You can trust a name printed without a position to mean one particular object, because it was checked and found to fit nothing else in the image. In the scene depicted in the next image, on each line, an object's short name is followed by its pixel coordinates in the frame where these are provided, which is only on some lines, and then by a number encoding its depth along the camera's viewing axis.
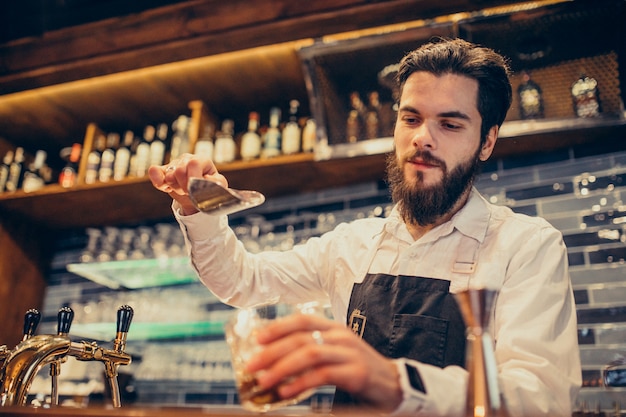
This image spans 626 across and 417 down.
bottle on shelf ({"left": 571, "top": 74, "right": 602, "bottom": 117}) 2.25
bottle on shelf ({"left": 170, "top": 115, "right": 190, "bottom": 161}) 2.96
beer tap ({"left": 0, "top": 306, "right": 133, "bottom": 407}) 1.18
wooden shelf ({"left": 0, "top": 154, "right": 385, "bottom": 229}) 2.56
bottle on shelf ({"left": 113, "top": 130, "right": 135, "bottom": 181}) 3.00
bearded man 0.81
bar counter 0.75
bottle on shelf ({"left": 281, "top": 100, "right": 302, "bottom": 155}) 2.72
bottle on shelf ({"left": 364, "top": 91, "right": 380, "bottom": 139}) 2.62
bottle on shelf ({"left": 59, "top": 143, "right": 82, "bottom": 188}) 3.11
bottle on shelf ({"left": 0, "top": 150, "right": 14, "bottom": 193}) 3.28
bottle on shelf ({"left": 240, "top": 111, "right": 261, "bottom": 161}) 2.78
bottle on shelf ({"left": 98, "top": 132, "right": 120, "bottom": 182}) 2.98
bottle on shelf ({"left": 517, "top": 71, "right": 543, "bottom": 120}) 2.33
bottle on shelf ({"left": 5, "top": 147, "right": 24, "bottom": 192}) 3.26
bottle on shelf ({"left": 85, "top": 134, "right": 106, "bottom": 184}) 2.96
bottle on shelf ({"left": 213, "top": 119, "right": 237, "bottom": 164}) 2.79
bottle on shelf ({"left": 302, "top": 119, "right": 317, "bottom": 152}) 2.69
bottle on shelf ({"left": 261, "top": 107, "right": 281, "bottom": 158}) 2.71
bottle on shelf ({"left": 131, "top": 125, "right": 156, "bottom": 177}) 3.01
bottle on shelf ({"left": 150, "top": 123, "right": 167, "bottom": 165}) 3.01
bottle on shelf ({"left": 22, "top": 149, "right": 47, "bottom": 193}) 3.20
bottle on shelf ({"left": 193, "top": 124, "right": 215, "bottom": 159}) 2.77
